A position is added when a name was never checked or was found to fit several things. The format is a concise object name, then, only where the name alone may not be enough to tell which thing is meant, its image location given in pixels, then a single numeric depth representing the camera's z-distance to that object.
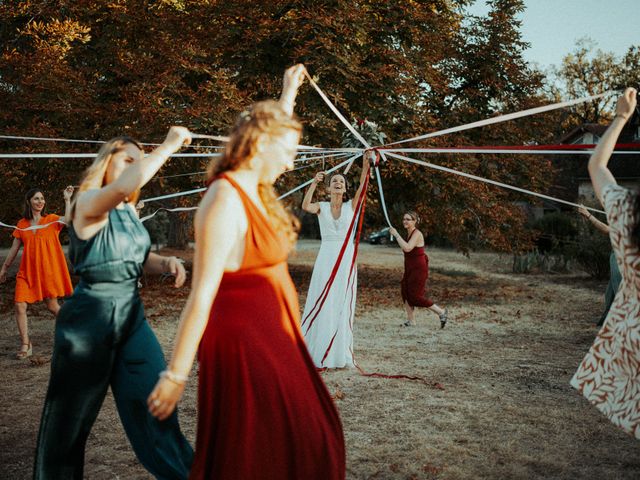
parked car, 37.09
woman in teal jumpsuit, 2.68
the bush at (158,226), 28.90
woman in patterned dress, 2.55
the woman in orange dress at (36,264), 6.88
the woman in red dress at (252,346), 2.01
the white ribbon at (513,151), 4.63
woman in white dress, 6.37
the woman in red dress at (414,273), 9.30
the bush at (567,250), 16.08
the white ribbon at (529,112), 3.64
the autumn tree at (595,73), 39.19
